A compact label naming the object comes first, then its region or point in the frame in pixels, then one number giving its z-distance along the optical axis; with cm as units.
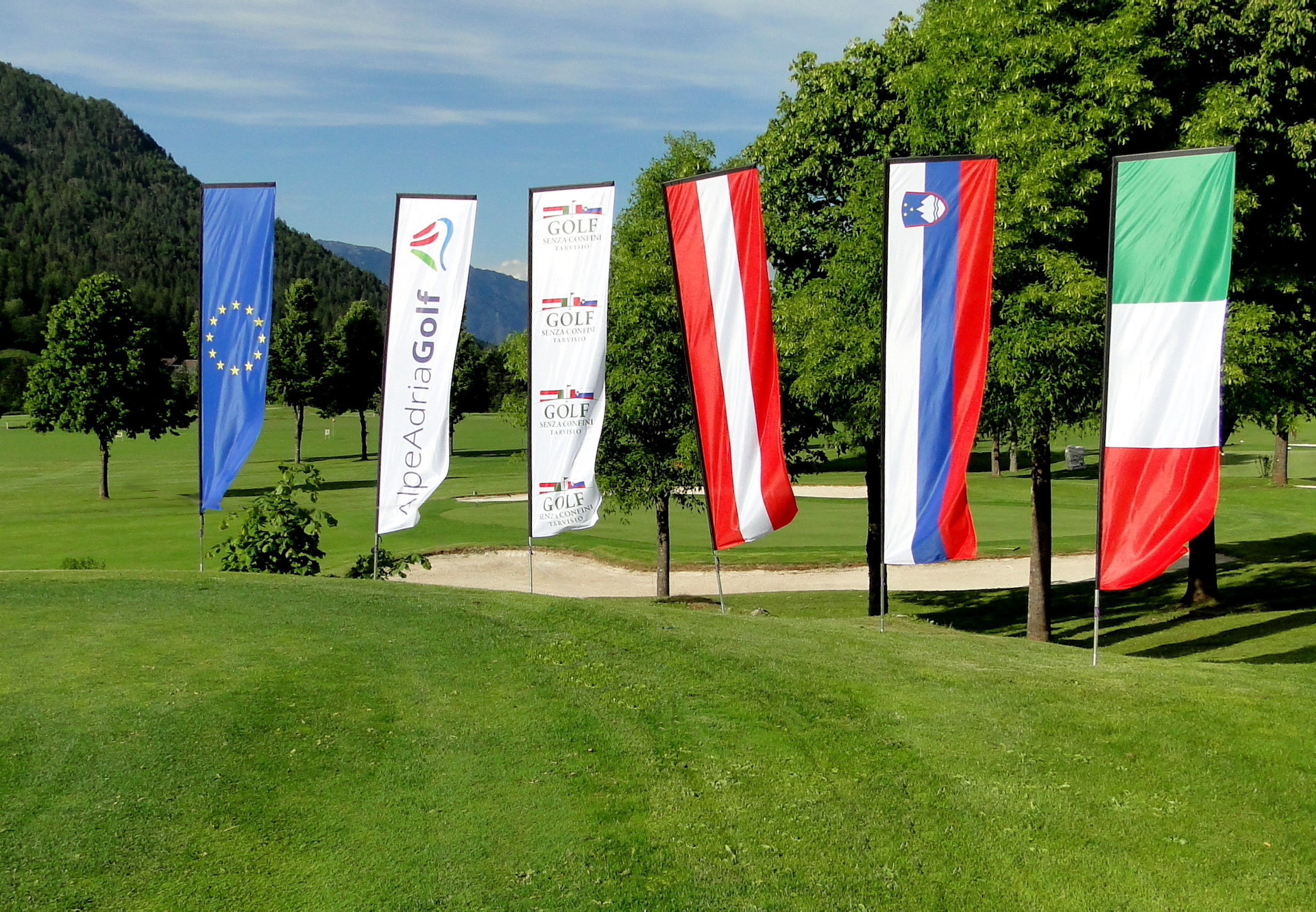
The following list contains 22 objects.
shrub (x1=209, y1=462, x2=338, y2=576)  1906
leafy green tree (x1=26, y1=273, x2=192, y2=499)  4731
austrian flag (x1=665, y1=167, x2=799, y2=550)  1516
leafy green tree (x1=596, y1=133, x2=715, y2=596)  2345
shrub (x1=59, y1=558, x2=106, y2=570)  2211
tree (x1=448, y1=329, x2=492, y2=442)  7538
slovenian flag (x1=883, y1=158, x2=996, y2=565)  1368
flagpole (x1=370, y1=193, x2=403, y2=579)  1666
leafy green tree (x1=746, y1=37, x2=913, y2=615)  1928
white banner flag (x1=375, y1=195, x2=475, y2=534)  1689
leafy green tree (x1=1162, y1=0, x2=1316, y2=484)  1686
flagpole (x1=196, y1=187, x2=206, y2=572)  1727
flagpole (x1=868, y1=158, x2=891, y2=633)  1382
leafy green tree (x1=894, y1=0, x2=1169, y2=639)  1664
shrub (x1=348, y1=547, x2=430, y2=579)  2041
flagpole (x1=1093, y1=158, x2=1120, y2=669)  1250
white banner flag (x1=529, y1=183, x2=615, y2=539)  1647
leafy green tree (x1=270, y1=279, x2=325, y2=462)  6825
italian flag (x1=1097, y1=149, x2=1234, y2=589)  1222
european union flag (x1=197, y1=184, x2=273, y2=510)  1748
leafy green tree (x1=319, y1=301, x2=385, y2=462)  7125
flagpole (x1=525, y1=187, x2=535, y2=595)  1642
